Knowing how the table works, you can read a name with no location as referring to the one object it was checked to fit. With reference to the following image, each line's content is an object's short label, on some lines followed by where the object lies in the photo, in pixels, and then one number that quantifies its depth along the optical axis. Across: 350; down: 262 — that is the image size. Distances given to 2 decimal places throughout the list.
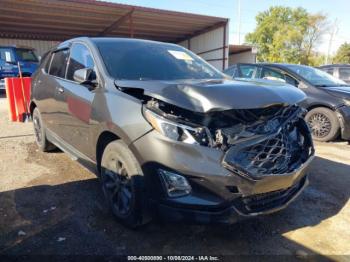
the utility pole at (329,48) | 53.78
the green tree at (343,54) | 56.31
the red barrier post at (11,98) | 7.89
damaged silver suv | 2.31
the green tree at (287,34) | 47.81
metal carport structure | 16.70
